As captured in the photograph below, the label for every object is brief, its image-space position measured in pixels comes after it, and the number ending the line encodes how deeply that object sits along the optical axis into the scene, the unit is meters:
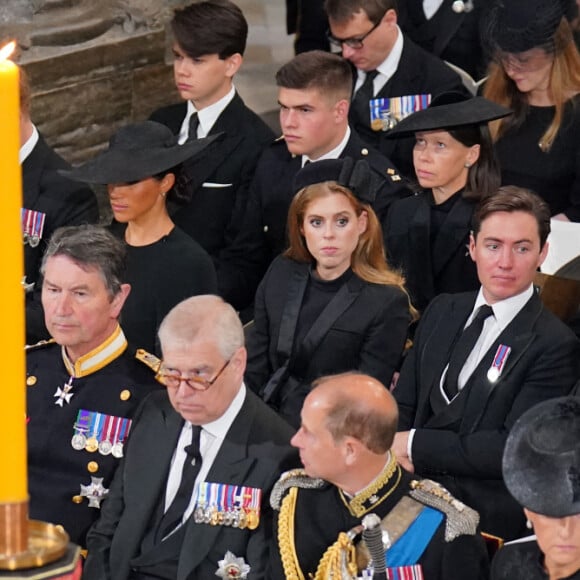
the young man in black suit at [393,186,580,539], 6.97
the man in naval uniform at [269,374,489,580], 5.60
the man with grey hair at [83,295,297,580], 6.22
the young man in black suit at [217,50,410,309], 9.44
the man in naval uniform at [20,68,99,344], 9.20
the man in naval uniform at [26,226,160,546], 7.06
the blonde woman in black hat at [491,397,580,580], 4.96
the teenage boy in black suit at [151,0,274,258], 9.89
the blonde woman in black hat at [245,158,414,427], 7.81
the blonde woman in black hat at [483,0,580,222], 9.12
